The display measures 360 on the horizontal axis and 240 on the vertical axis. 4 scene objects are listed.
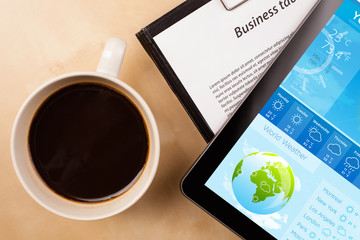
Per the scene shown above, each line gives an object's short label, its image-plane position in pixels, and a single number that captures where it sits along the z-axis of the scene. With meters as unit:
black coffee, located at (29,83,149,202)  0.51
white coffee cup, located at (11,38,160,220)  0.46
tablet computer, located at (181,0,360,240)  0.50
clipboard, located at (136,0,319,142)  0.53
